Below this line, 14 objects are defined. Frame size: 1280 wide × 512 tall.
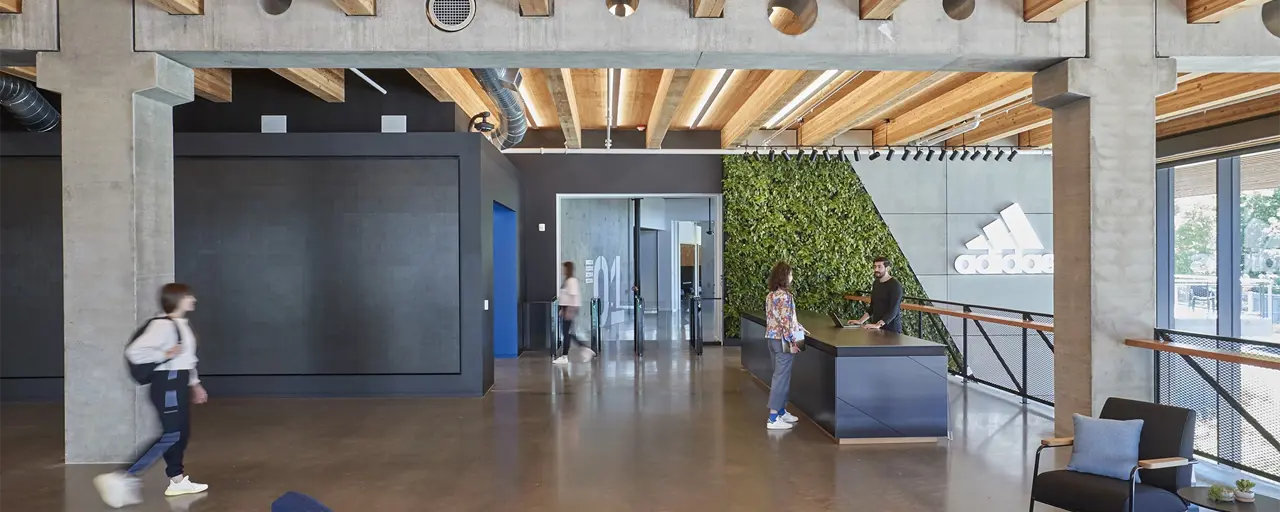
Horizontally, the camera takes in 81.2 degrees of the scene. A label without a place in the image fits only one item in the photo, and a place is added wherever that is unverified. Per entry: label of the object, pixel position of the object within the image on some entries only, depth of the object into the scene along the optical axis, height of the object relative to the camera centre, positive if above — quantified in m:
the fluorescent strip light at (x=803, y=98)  7.58 +1.80
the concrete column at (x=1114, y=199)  4.93 +0.34
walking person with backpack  4.14 -0.67
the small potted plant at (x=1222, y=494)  3.16 -1.04
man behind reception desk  7.10 -0.48
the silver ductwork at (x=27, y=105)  6.61 +1.39
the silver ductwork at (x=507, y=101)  6.60 +1.52
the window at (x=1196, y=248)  9.89 +0.03
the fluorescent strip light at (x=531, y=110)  8.84 +1.90
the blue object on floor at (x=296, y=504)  2.04 -0.69
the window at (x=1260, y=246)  9.06 +0.05
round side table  3.07 -1.06
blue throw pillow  3.54 -0.95
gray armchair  3.33 -1.07
